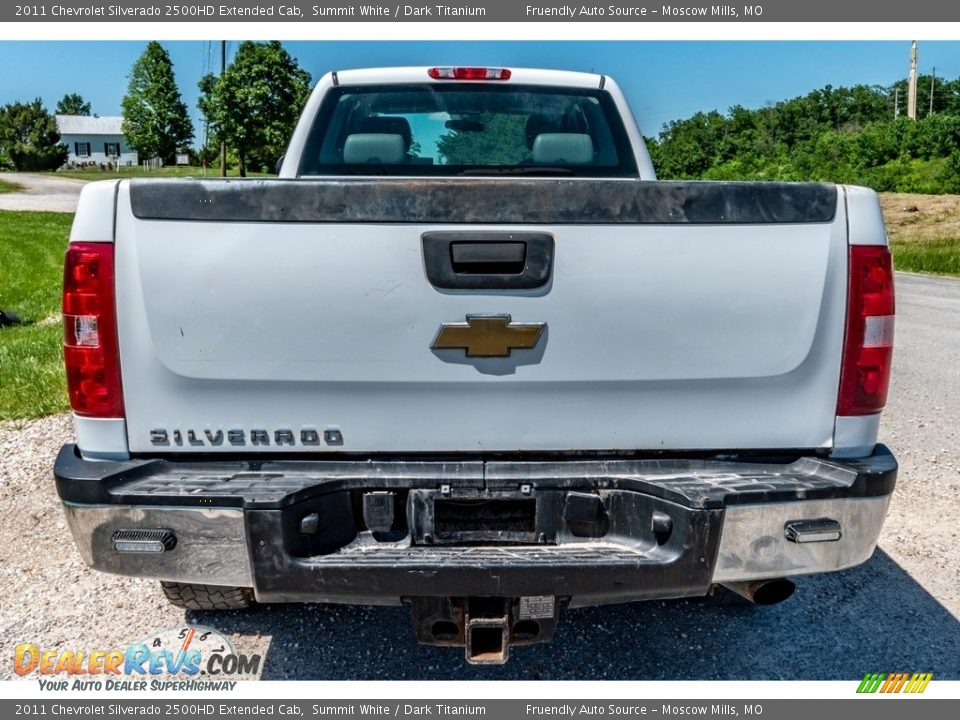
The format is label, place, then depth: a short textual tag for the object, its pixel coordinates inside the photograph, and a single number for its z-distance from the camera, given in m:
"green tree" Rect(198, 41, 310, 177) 45.47
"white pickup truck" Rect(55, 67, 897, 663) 2.34
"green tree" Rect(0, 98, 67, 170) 84.50
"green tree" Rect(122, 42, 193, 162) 75.81
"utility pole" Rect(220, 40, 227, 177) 45.25
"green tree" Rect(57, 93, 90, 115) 143.12
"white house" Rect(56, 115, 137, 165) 110.75
